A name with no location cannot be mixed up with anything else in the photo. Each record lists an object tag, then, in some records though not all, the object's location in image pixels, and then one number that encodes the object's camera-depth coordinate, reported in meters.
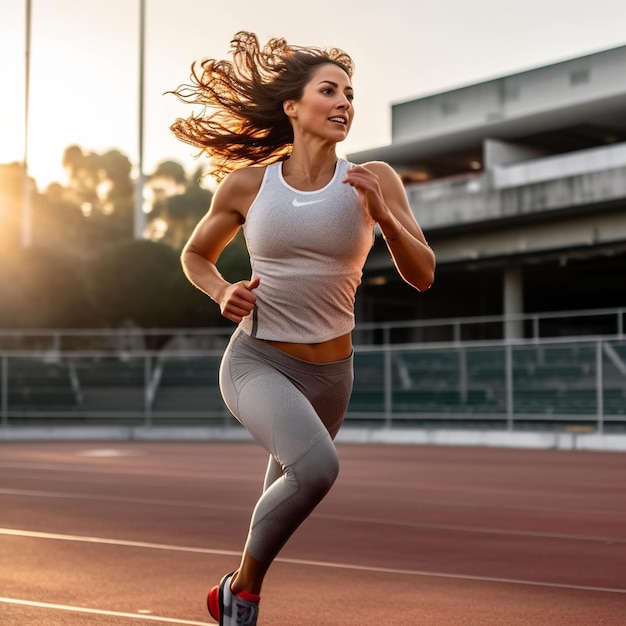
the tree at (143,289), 36.97
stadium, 24.19
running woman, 4.34
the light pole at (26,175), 41.29
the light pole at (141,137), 41.41
